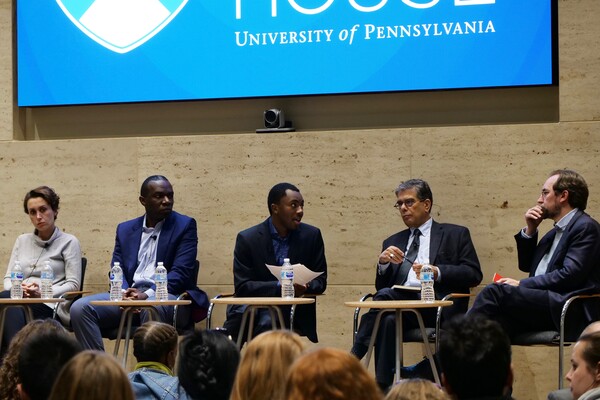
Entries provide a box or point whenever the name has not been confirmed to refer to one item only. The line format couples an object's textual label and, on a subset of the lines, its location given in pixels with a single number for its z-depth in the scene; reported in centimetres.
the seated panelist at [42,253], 1009
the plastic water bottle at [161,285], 915
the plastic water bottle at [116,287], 928
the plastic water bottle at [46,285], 962
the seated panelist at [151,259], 945
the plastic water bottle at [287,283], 886
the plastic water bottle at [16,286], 954
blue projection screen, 1028
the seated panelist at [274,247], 948
